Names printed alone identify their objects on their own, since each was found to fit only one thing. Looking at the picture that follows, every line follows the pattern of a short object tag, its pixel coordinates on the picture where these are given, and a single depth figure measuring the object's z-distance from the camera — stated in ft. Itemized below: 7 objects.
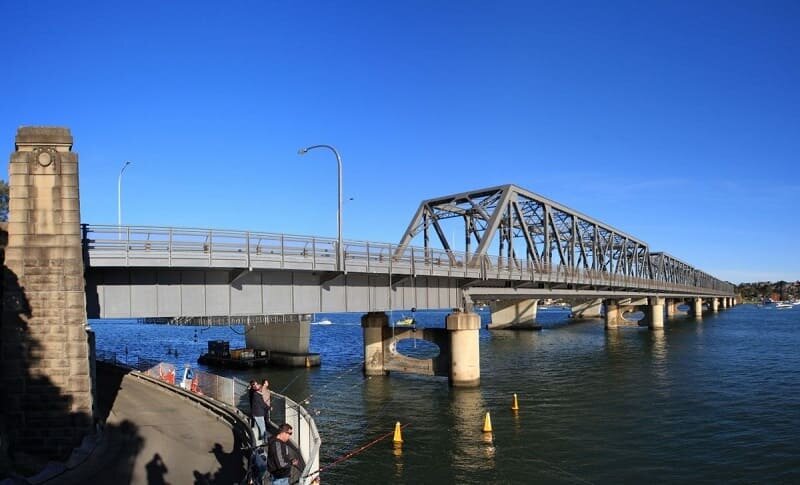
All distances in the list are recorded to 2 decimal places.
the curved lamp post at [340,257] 104.99
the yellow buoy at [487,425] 97.09
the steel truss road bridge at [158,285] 65.62
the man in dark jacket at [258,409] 58.54
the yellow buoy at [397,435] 90.22
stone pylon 64.69
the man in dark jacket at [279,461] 39.11
